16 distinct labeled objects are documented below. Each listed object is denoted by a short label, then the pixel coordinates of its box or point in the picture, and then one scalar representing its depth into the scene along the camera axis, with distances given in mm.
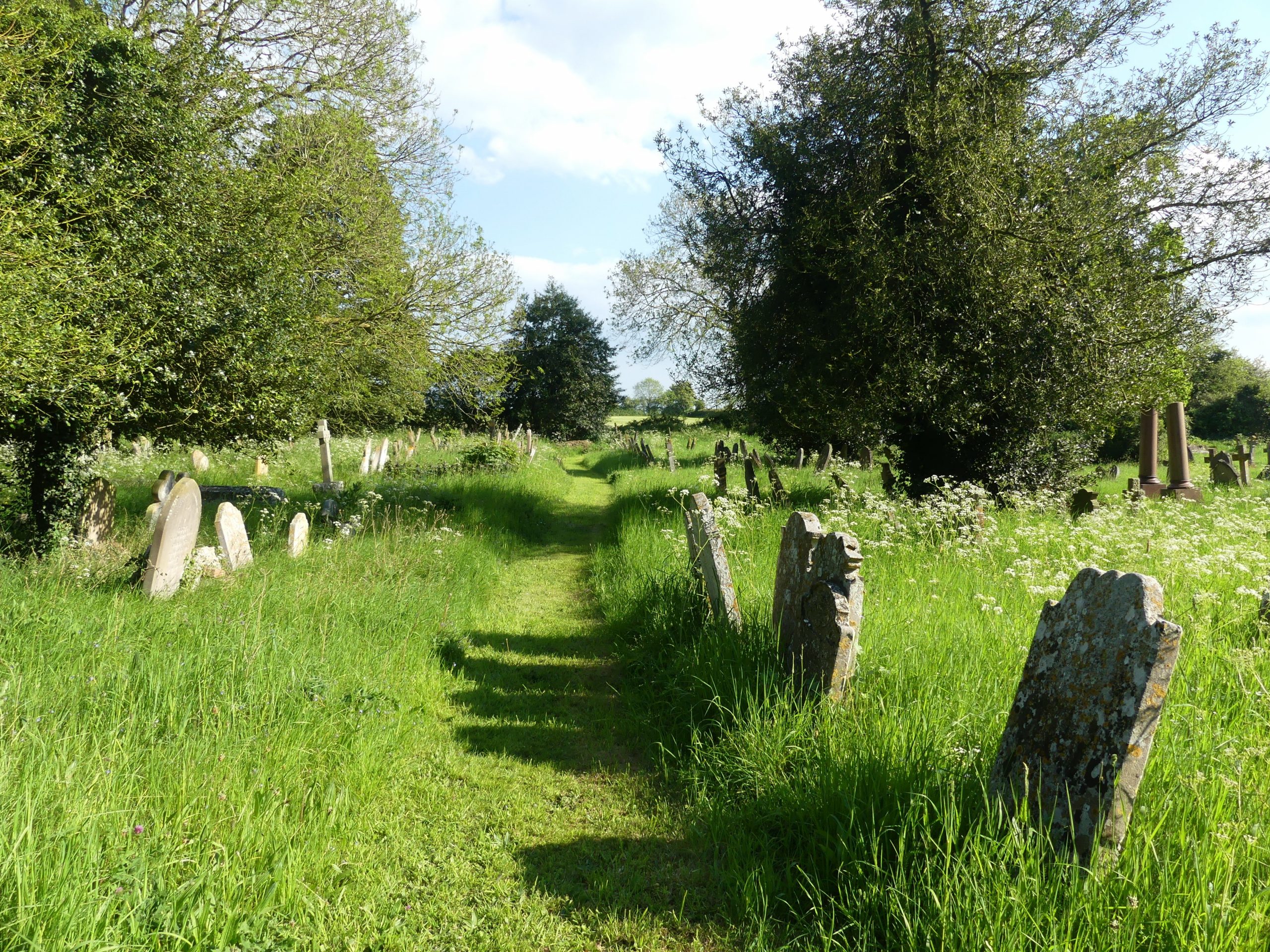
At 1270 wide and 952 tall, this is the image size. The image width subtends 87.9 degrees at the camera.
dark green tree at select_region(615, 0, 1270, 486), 10914
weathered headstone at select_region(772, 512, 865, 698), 4145
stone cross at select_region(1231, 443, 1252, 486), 19431
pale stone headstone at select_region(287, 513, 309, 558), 8344
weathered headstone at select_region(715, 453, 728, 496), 10841
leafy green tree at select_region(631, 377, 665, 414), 124275
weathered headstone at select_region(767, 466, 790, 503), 11914
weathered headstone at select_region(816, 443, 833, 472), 21406
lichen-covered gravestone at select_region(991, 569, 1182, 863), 2523
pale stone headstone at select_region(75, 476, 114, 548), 9820
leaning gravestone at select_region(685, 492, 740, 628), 5738
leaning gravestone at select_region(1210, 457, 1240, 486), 17875
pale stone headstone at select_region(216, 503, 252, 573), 7367
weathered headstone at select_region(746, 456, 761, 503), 10328
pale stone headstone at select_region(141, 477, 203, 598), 6277
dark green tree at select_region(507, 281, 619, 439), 50281
